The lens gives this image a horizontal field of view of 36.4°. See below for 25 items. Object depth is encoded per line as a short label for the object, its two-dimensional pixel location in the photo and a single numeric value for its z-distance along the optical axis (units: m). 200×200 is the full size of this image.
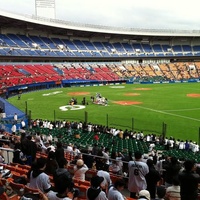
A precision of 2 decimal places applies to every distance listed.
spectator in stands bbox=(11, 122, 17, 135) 22.11
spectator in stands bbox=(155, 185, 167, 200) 6.18
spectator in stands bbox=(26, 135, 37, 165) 10.46
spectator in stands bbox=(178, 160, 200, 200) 6.17
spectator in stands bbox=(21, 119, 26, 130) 24.52
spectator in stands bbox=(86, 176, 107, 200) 5.64
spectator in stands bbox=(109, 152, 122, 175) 10.22
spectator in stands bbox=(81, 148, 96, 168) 11.34
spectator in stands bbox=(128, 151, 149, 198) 7.52
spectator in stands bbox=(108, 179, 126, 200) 6.05
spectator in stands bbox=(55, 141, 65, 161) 9.54
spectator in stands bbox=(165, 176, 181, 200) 6.22
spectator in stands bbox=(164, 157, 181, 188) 7.82
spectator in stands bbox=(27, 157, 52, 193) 6.78
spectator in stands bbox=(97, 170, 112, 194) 7.24
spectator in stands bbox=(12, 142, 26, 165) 10.74
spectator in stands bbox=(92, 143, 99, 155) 12.37
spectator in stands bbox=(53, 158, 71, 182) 8.38
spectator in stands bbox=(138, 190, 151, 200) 5.41
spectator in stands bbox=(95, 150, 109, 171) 9.48
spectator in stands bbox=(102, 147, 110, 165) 10.57
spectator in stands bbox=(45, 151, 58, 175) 8.32
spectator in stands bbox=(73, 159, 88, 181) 8.40
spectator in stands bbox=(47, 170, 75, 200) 5.11
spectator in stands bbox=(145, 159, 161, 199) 7.46
